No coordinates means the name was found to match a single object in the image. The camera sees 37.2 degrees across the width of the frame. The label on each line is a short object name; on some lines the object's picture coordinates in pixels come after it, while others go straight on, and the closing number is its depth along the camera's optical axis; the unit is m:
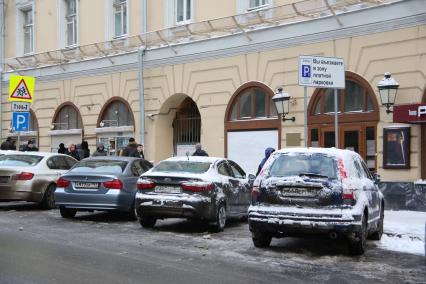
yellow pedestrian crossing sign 18.97
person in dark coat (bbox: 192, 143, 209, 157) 17.88
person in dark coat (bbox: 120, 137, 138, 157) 19.39
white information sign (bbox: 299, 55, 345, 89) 12.24
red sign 14.73
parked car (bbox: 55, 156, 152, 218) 13.20
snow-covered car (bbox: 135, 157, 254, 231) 11.68
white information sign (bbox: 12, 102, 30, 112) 19.34
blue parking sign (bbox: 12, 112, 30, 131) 19.34
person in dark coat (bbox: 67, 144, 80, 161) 21.51
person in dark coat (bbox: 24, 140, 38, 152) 22.36
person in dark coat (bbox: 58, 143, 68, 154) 23.36
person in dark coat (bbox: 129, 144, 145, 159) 18.95
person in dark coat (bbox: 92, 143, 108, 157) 20.25
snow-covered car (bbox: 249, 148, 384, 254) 9.27
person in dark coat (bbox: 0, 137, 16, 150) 23.70
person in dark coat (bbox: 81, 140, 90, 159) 23.63
